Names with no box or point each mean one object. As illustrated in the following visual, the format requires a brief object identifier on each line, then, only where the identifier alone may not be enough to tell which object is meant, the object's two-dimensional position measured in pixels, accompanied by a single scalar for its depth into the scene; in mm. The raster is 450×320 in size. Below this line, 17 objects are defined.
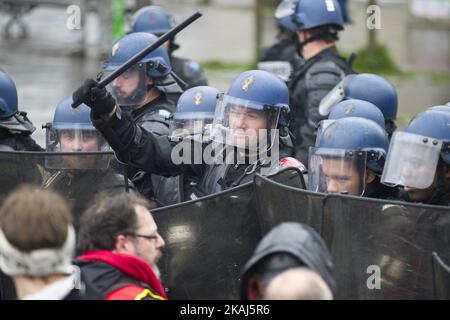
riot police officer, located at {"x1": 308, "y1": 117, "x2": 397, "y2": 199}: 11367
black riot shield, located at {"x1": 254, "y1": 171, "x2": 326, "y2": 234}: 9898
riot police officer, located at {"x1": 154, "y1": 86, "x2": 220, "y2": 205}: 12648
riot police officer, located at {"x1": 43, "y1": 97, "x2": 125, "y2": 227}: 11508
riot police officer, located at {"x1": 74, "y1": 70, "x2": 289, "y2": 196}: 11945
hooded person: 6988
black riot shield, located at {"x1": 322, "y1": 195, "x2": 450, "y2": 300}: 9359
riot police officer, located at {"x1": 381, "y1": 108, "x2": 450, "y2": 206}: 11359
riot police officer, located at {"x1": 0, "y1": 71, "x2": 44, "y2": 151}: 13695
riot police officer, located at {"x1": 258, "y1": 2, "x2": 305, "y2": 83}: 20797
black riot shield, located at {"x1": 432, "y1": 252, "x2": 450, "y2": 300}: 8594
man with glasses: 8086
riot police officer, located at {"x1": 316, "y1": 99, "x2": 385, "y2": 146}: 13109
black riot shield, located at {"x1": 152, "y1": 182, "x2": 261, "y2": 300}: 10555
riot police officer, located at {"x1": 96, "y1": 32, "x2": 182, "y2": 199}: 13531
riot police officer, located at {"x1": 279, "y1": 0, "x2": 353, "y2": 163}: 16562
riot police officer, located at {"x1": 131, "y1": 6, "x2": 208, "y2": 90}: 19719
